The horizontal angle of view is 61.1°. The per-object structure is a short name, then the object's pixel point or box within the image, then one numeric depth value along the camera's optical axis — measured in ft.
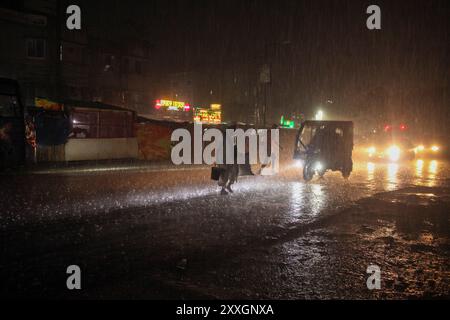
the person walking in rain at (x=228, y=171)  37.40
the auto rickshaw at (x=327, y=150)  47.93
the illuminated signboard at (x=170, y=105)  143.13
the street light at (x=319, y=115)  130.52
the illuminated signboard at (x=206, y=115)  155.54
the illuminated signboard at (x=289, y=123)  109.90
